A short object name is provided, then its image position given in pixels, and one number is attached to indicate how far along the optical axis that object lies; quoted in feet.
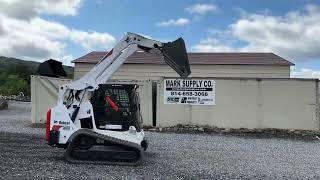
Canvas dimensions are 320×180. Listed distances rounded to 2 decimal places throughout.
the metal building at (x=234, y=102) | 34.33
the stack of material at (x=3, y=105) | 56.96
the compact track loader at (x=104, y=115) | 20.00
